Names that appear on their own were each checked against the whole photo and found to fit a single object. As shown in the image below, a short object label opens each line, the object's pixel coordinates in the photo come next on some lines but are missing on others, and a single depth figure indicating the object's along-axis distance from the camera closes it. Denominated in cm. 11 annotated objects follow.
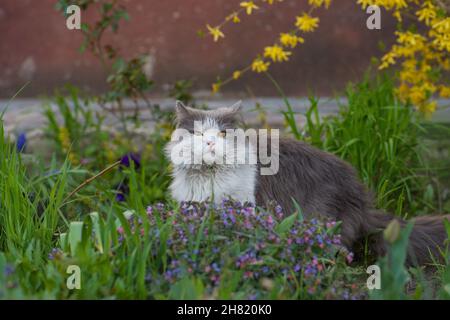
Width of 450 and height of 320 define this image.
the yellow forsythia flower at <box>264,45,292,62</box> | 432
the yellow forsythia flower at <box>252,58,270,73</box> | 441
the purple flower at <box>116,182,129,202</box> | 467
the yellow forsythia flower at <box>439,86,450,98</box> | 459
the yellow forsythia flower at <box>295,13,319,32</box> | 432
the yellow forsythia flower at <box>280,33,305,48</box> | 430
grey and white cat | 330
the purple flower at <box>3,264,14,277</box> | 236
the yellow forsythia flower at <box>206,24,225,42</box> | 426
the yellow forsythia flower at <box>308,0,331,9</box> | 418
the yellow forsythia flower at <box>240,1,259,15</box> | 416
